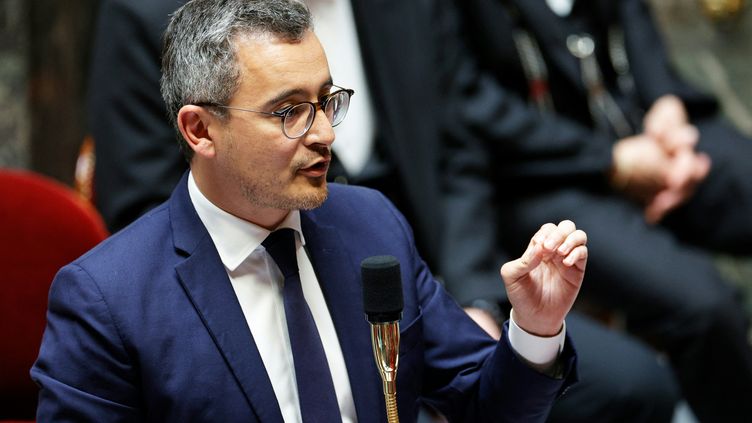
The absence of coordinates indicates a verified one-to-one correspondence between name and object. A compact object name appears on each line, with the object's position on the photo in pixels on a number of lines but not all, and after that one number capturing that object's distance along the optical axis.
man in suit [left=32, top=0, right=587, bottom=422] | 4.92
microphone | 4.82
